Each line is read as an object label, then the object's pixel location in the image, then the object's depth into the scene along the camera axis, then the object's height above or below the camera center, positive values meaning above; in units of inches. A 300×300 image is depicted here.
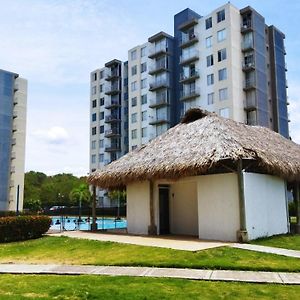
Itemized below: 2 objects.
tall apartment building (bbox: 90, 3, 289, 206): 1868.8 +664.7
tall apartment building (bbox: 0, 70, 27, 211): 2440.6 +436.4
